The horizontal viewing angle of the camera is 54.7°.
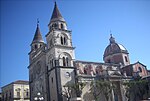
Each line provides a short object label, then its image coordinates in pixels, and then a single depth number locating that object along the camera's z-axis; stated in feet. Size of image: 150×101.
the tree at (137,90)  104.77
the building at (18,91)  146.17
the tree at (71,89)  87.65
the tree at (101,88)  95.16
